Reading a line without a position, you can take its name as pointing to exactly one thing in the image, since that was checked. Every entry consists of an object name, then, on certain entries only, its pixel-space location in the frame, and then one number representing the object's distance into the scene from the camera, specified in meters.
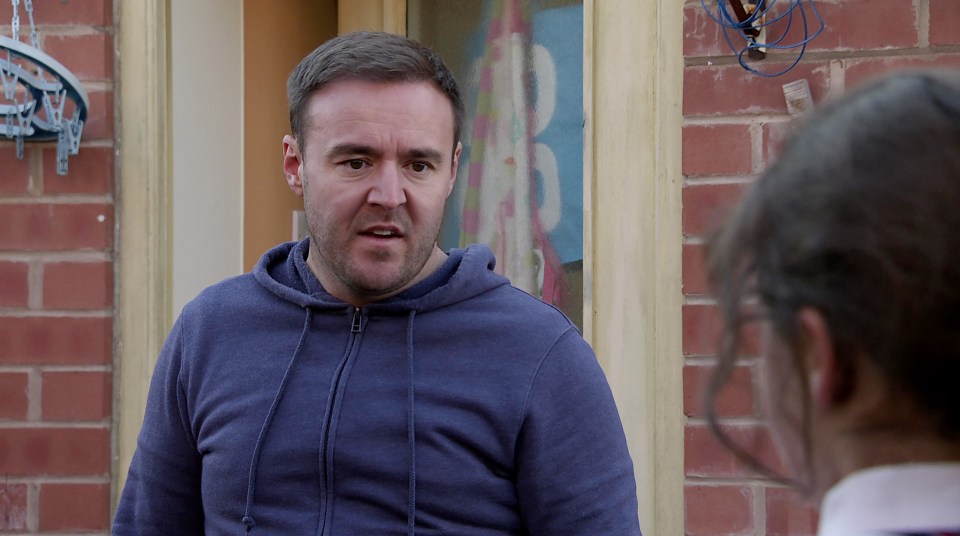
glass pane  3.97
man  3.35
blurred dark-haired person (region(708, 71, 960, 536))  2.01
